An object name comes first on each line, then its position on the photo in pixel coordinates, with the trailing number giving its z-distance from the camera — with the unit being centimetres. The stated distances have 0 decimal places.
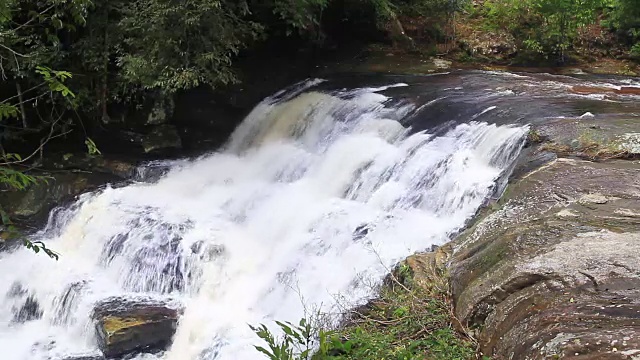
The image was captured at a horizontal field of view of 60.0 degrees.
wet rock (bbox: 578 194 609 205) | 532
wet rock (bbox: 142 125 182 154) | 1191
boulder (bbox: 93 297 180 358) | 681
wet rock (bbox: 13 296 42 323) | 799
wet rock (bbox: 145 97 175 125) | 1229
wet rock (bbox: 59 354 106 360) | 691
